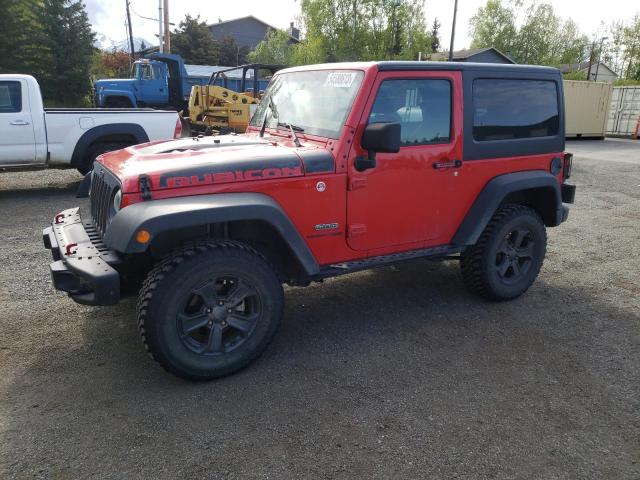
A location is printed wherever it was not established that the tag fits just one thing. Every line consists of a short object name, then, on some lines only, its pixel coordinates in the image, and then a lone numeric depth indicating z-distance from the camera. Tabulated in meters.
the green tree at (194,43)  45.84
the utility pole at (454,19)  30.92
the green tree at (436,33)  67.69
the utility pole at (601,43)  51.79
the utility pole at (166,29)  24.84
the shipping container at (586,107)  22.02
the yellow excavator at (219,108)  15.25
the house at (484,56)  44.03
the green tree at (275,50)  40.94
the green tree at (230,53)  50.01
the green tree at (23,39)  27.33
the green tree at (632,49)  44.62
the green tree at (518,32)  51.44
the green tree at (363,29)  36.19
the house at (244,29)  59.36
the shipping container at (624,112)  24.33
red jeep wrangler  3.04
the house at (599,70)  56.95
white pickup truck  8.28
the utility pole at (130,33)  34.25
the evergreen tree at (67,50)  29.16
